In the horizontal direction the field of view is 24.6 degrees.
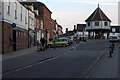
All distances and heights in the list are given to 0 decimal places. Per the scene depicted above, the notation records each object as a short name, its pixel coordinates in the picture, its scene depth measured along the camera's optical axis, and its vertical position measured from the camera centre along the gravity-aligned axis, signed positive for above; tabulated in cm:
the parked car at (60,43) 4576 -56
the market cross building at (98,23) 8450 +514
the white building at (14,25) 2933 +175
